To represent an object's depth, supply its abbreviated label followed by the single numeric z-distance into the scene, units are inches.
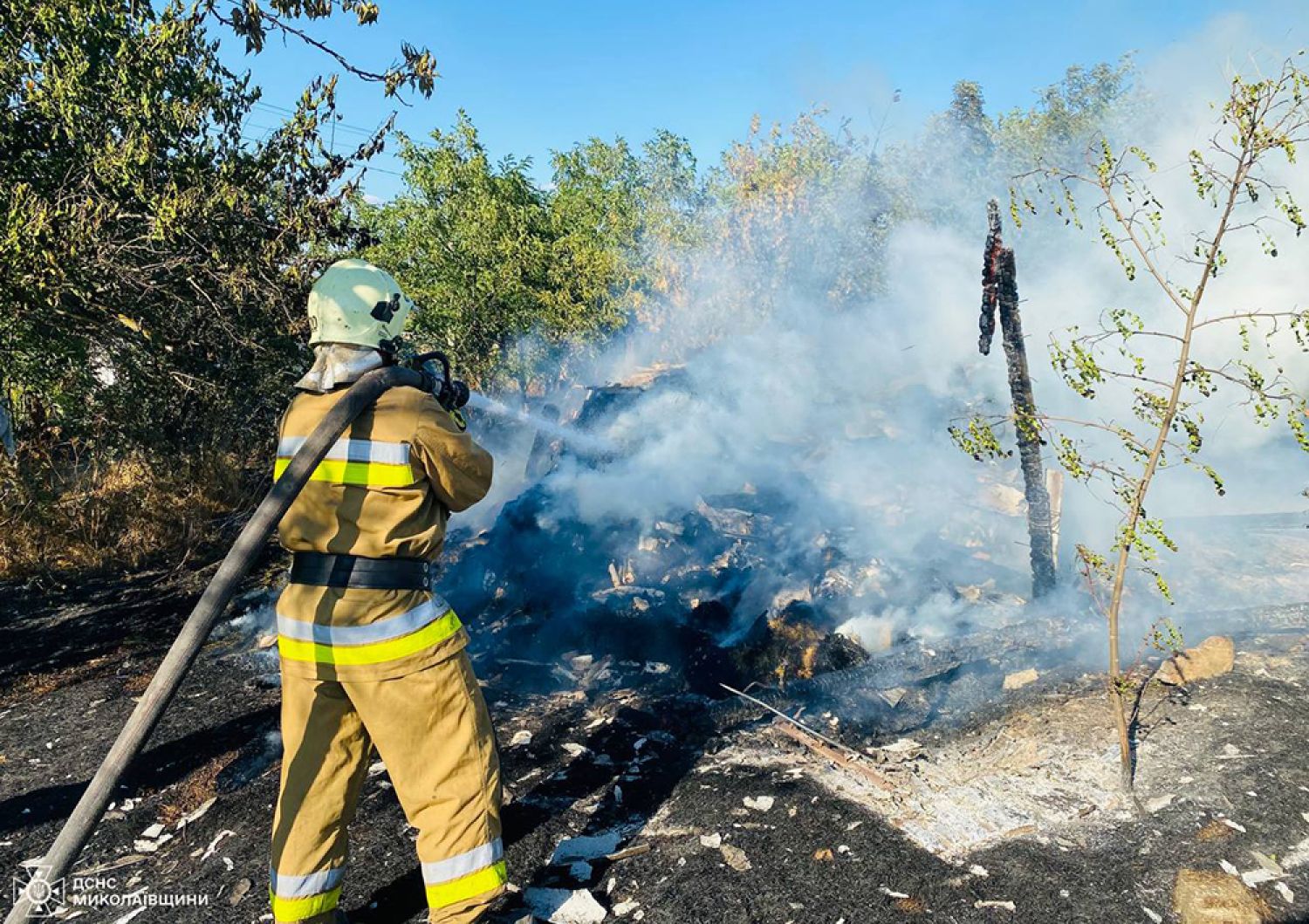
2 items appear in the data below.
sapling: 108.7
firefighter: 89.2
